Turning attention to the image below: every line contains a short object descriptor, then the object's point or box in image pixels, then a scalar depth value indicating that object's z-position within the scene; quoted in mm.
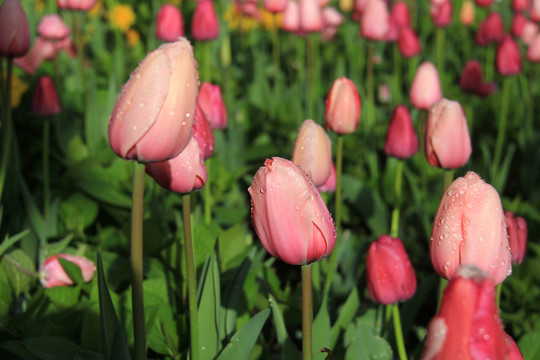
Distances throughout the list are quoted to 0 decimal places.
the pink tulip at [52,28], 2346
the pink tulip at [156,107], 798
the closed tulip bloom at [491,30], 2889
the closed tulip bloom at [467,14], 3478
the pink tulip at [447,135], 1303
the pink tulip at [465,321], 559
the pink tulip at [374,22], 2539
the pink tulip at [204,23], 2447
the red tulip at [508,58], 2387
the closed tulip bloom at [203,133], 1206
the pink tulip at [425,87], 1945
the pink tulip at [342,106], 1473
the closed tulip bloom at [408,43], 2742
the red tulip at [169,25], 2424
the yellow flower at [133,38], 3734
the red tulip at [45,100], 1851
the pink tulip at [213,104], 1591
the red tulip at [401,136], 1675
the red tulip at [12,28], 1452
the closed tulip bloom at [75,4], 2314
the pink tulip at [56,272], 1443
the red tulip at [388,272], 1208
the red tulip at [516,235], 1218
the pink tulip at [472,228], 884
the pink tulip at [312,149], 1249
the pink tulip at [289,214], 832
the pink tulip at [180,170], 1063
